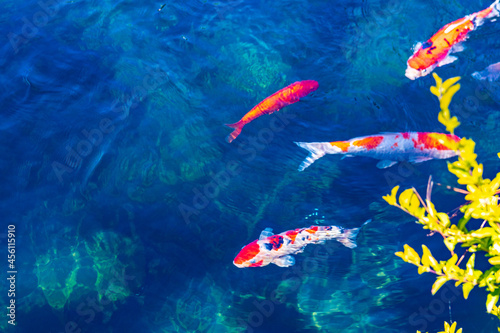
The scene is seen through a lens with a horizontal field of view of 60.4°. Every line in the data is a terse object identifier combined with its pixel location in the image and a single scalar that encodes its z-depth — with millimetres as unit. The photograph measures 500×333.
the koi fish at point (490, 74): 6328
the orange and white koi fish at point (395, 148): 5215
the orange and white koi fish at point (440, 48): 5992
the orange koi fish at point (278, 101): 5828
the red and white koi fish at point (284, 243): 5051
